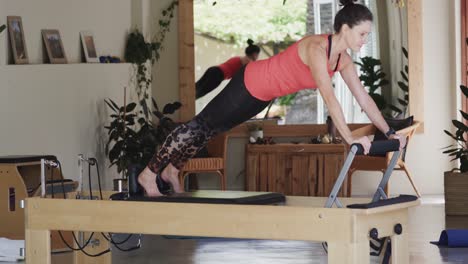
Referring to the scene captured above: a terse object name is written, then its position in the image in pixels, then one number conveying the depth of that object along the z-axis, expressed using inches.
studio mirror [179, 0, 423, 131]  447.5
